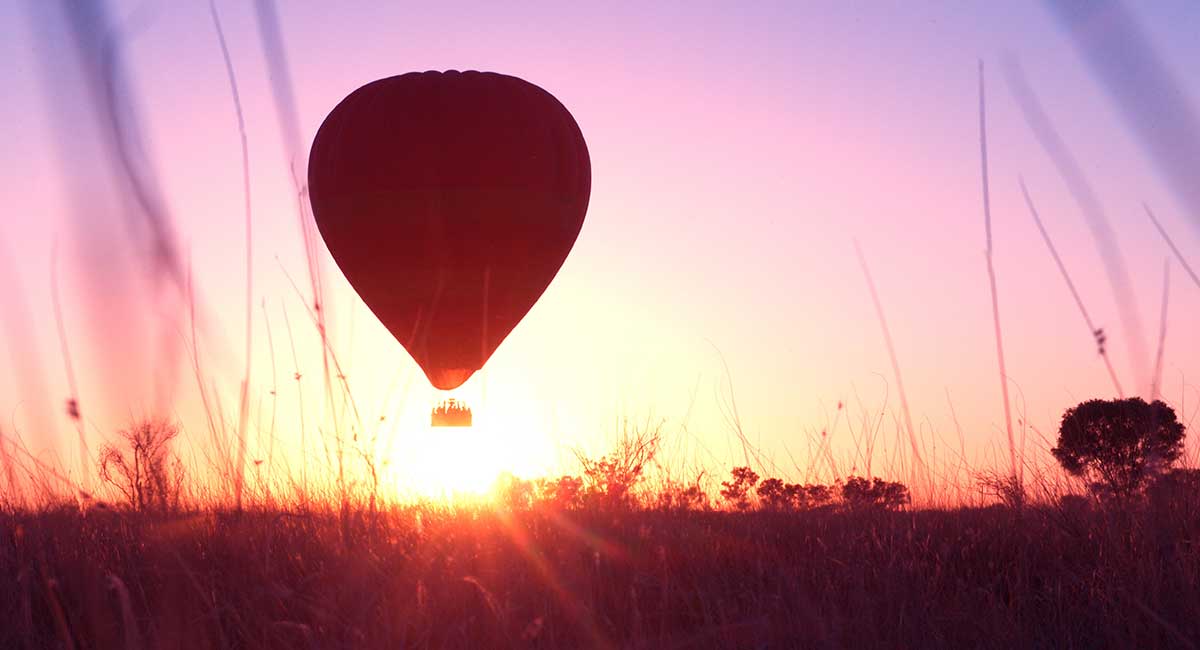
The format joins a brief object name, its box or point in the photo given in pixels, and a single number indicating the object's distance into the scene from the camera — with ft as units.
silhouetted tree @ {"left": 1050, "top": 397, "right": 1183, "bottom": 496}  80.23
